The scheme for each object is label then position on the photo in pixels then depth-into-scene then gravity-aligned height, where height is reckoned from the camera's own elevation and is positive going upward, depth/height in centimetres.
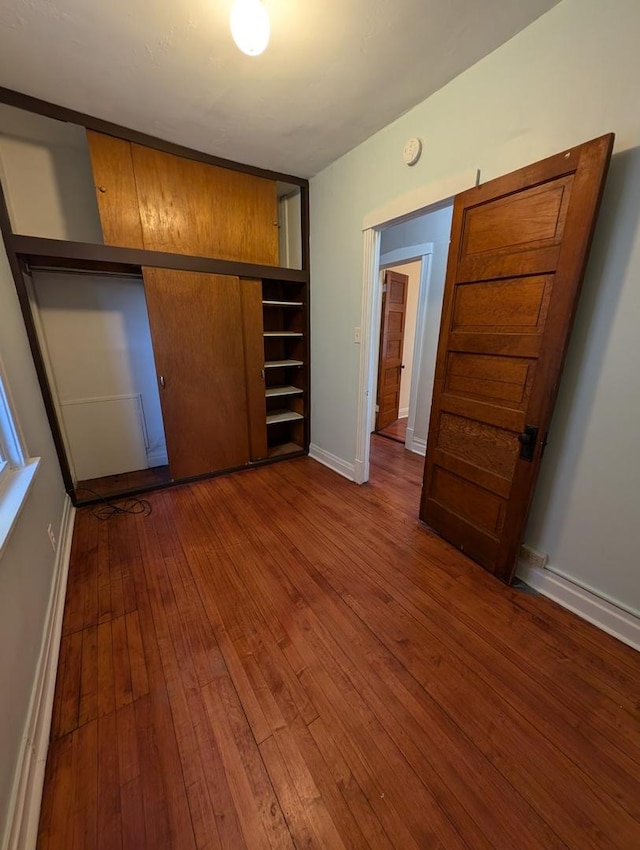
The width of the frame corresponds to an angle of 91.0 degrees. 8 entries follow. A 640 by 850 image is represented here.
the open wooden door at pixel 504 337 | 135 -3
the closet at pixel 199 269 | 221 +44
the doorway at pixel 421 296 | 313 +34
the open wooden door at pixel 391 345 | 408 -21
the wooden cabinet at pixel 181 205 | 220 +92
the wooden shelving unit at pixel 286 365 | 330 -38
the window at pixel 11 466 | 128 -66
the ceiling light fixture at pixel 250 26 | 113 +106
